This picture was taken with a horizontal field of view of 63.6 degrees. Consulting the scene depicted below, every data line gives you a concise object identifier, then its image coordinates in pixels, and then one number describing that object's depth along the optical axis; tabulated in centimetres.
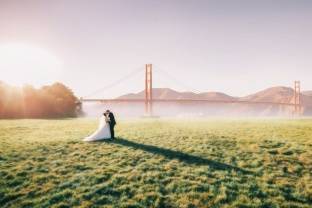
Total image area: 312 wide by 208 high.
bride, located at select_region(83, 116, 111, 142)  1475
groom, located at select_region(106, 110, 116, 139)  1526
